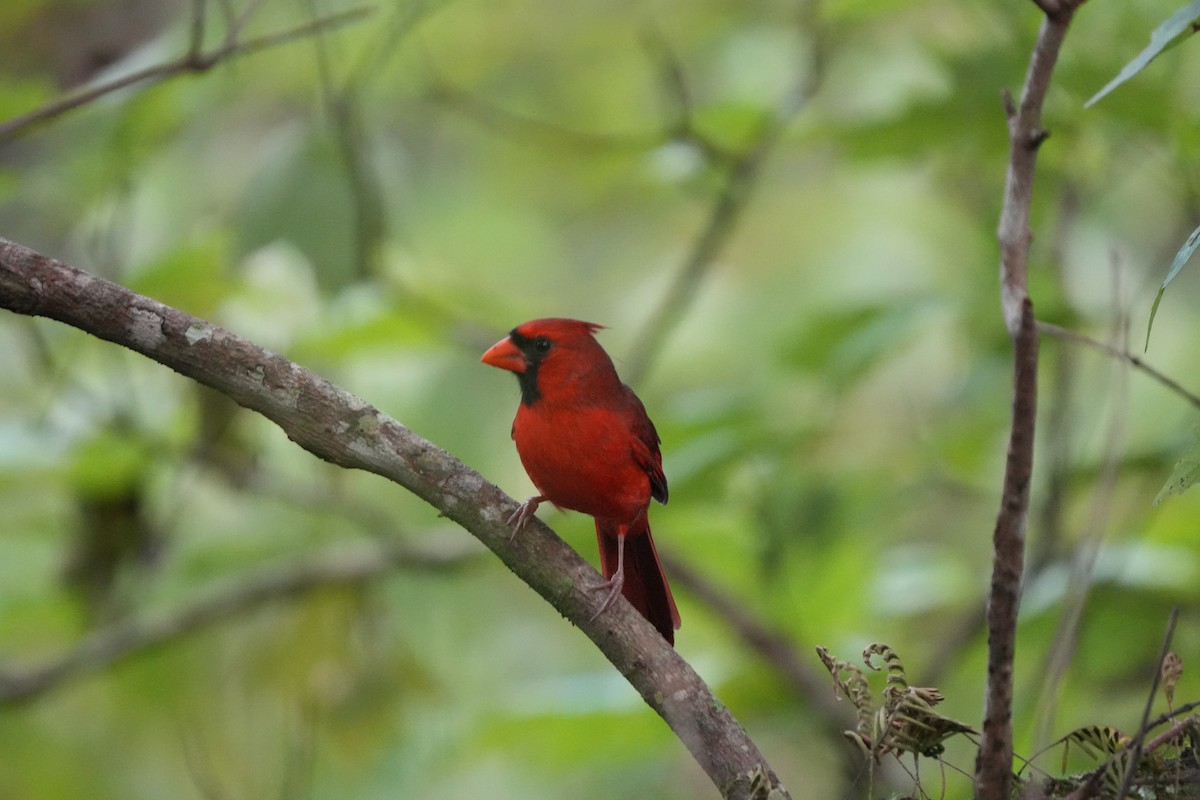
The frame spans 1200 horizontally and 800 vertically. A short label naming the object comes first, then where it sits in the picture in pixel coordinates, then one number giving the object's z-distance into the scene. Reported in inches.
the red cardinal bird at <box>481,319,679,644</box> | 433.4
